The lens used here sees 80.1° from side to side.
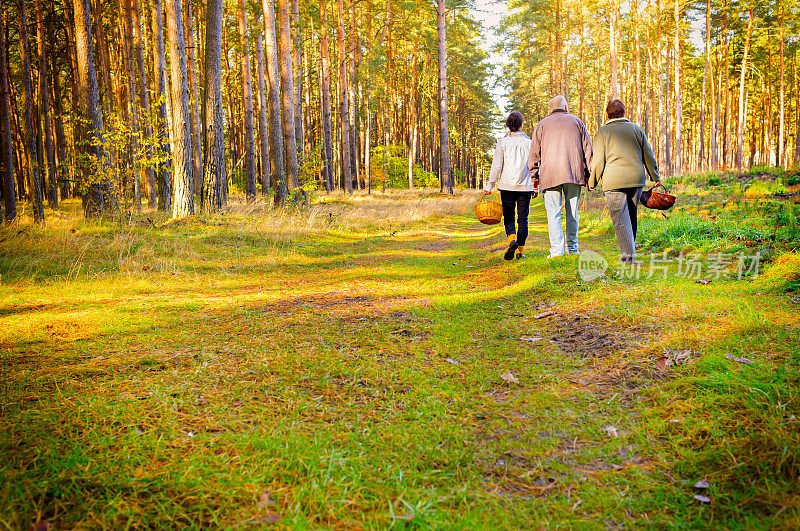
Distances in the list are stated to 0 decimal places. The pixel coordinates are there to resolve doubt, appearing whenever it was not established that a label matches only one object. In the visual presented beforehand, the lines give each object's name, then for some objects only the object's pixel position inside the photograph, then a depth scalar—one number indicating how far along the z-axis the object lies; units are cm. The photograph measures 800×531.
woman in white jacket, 757
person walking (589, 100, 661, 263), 597
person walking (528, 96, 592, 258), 683
